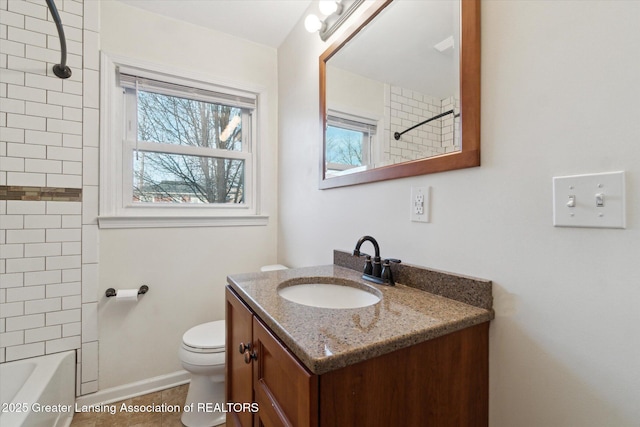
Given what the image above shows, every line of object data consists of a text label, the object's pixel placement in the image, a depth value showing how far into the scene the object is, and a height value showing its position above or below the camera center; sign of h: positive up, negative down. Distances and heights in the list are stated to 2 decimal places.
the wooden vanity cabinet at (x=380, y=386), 0.55 -0.39
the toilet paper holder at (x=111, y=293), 1.66 -0.48
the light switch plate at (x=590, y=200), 0.56 +0.03
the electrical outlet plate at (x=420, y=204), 0.97 +0.04
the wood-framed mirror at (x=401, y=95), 0.84 +0.47
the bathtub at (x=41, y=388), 1.15 -0.83
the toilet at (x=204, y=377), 1.45 -0.89
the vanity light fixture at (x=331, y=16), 1.34 +1.02
